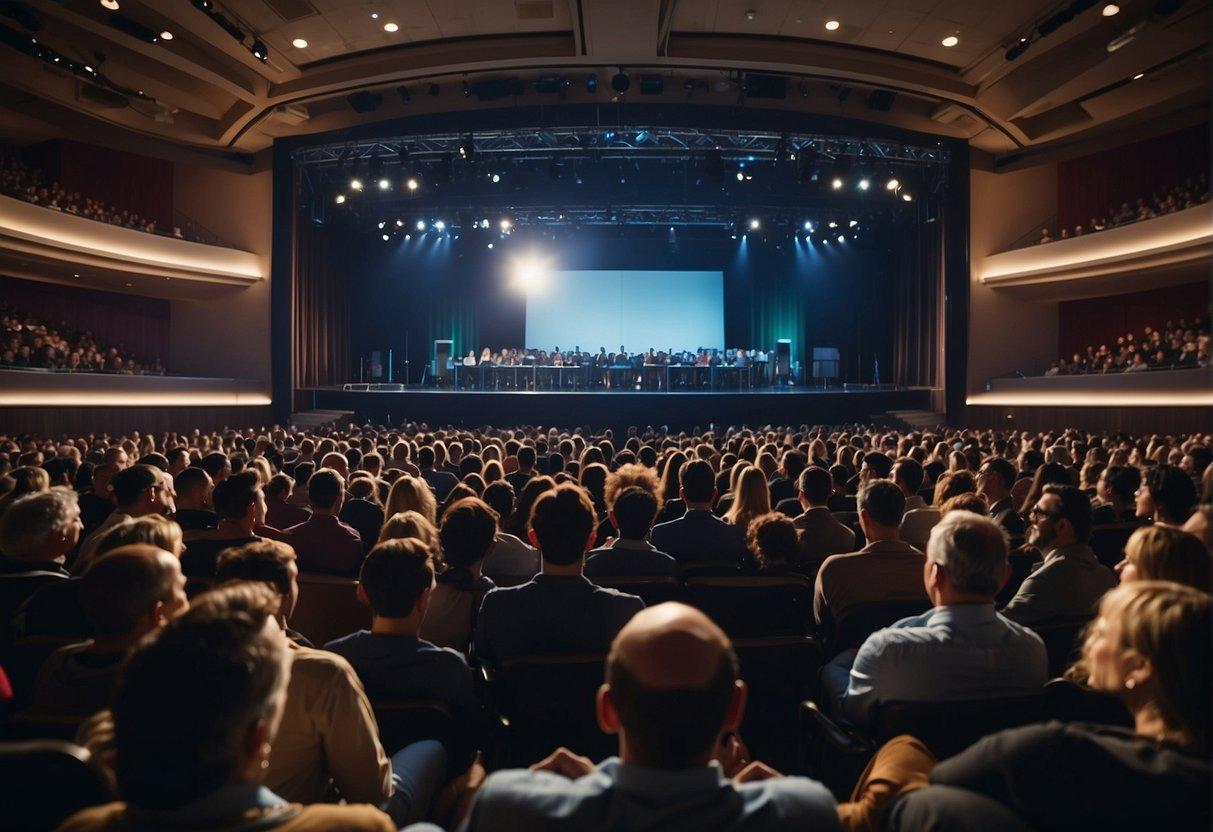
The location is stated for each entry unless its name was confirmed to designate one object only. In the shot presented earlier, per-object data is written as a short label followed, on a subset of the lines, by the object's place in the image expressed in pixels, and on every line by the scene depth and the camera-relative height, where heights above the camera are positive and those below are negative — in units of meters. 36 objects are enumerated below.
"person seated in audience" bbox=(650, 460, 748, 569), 4.45 -0.84
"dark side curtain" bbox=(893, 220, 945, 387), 19.11 +2.09
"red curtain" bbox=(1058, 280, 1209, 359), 17.28 +1.74
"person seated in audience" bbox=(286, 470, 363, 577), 4.27 -0.84
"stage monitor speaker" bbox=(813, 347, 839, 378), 22.19 +0.76
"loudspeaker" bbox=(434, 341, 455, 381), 21.66 +0.68
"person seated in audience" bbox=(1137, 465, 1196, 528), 4.25 -0.57
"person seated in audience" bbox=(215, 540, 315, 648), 2.42 -0.54
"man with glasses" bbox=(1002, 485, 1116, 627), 3.20 -0.75
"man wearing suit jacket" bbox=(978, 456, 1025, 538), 5.23 -0.63
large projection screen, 22.64 +2.25
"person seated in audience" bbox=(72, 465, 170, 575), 4.39 -0.58
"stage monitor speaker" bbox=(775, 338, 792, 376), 21.50 +0.85
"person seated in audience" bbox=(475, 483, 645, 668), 2.74 -0.76
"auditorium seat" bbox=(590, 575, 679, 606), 3.38 -0.84
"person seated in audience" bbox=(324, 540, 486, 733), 2.35 -0.77
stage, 16.66 -0.39
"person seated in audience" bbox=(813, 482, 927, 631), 3.42 -0.77
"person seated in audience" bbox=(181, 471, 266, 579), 4.05 -0.60
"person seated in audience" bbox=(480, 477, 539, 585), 4.20 -0.91
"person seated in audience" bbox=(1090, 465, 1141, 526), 5.27 -0.71
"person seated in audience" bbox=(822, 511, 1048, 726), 2.28 -0.74
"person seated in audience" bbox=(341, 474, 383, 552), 5.20 -0.84
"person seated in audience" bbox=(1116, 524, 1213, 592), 2.27 -0.48
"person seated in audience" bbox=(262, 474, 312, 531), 5.47 -0.83
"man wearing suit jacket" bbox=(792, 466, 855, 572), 4.57 -0.83
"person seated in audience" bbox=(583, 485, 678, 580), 3.76 -0.76
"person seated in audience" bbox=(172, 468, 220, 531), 4.75 -0.70
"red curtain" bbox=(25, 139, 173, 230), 18.05 +4.98
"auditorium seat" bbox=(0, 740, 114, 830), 1.35 -0.67
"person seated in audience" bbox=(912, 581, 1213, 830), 1.22 -0.58
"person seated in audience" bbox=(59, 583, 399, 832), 1.17 -0.52
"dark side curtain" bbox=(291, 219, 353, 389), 19.39 +2.06
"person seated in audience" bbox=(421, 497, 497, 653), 3.28 -0.80
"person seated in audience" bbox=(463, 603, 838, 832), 1.25 -0.62
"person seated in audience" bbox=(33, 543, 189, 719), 1.97 -0.59
